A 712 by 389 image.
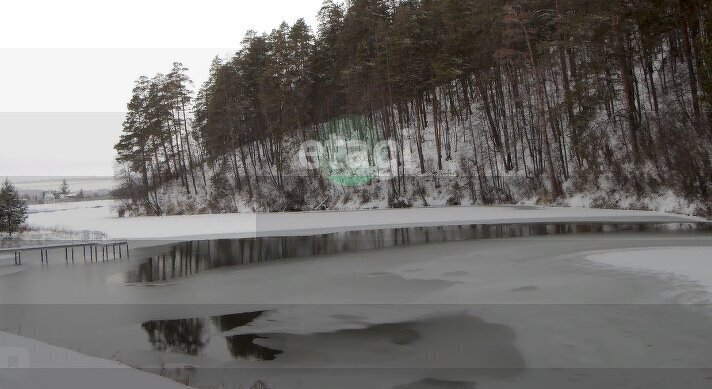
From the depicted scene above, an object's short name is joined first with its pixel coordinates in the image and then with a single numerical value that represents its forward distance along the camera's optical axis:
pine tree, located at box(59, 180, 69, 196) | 160.38
